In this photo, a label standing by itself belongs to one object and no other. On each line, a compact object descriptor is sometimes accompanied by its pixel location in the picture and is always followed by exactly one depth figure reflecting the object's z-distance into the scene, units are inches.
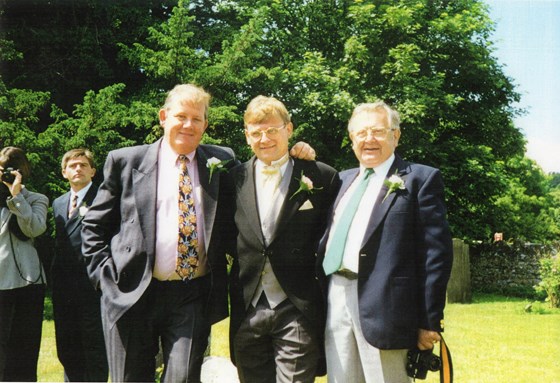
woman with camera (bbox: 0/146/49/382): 184.5
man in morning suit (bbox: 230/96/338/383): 132.8
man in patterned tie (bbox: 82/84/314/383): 130.8
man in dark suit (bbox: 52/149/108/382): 193.6
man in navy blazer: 126.3
